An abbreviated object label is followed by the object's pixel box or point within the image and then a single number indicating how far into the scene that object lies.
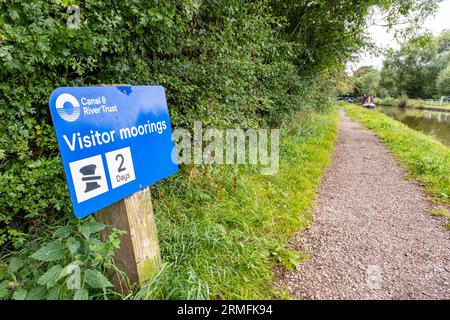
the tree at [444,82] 32.06
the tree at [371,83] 48.66
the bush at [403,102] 37.53
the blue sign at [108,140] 1.24
